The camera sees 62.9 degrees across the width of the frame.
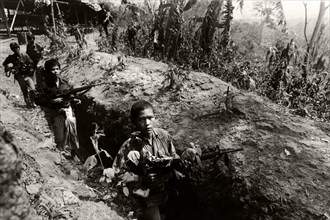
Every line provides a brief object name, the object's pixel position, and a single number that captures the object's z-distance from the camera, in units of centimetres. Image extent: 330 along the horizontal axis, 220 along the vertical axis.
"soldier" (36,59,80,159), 478
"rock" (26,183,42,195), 278
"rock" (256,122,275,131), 418
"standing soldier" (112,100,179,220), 318
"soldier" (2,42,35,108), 671
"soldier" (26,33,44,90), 765
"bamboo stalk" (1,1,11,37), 1368
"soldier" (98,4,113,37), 952
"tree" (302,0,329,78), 1207
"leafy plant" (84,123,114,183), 308
